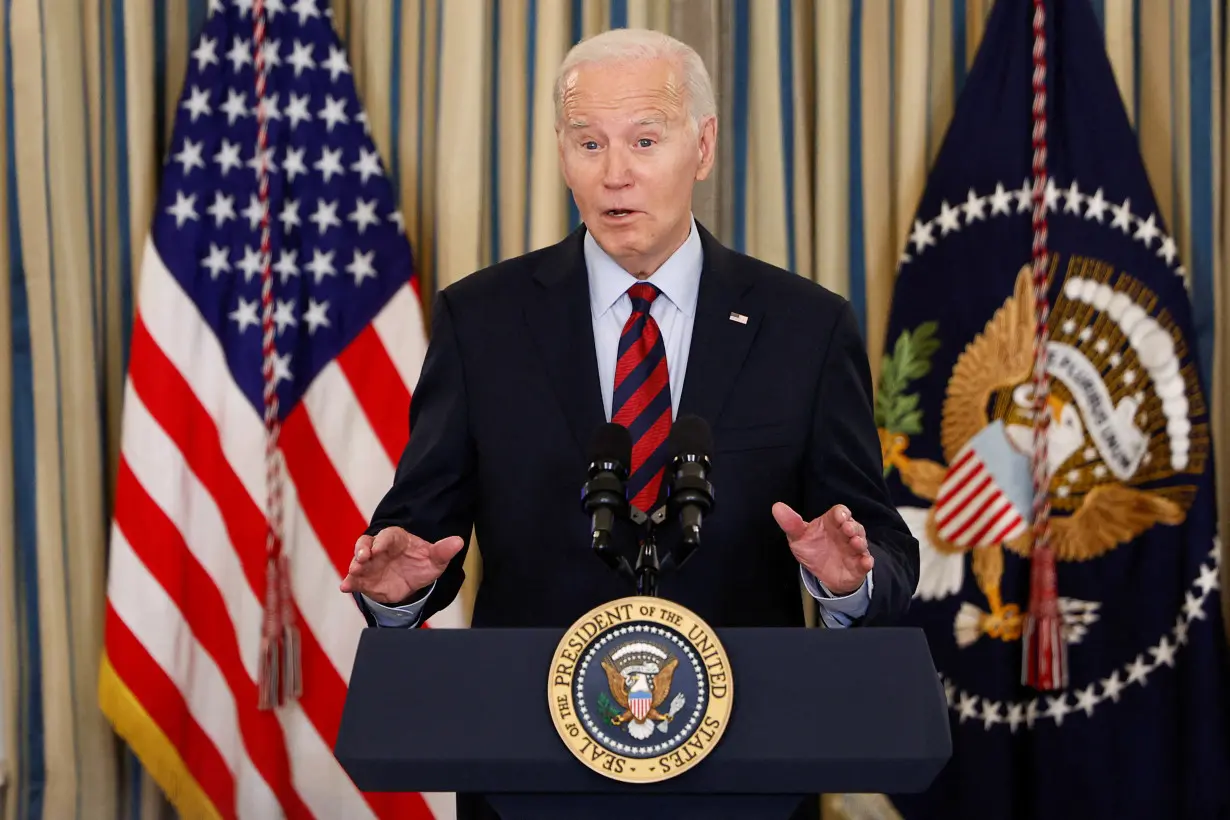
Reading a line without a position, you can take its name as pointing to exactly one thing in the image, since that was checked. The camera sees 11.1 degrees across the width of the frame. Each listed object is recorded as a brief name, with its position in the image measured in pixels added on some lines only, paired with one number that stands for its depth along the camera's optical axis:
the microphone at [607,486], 6.51
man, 6.90
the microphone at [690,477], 6.50
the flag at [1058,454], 7.92
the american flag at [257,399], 7.97
